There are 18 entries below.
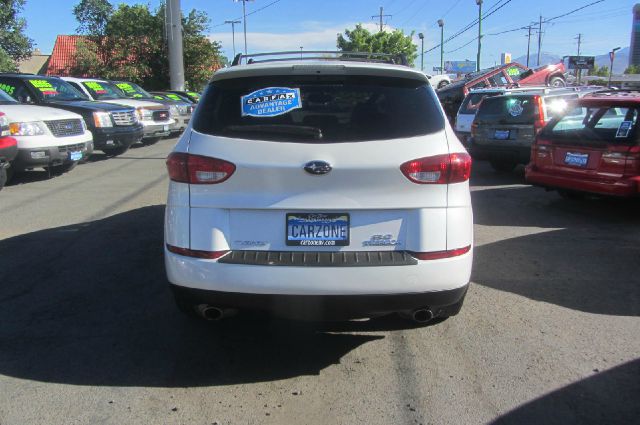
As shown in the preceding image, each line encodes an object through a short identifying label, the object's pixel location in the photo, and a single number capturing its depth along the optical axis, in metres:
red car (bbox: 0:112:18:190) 8.41
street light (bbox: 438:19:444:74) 55.12
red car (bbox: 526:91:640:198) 7.05
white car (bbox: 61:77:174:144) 15.39
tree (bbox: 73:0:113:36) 37.44
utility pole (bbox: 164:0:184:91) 26.83
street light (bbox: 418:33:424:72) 60.09
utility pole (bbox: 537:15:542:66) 93.78
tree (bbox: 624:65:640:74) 99.38
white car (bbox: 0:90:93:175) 9.54
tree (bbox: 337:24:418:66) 61.69
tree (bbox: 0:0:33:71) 24.90
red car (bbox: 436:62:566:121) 21.19
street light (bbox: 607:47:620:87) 35.38
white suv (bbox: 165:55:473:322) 3.17
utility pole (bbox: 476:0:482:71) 39.02
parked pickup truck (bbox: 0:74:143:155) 12.39
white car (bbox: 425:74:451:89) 31.94
